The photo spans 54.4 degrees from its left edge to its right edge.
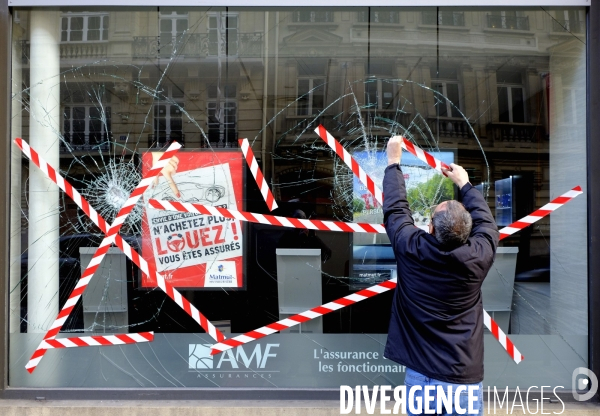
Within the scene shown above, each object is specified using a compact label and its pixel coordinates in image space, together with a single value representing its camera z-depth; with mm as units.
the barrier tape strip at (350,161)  4879
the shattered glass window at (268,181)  4832
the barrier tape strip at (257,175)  4910
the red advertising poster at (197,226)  4945
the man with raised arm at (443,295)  2986
